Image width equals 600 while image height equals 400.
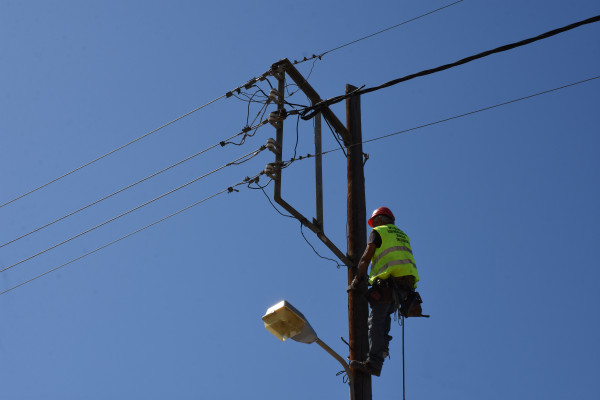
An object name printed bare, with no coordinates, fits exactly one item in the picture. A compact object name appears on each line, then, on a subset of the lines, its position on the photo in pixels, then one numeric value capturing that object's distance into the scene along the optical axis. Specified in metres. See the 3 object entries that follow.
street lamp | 8.15
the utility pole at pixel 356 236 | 8.42
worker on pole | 8.58
